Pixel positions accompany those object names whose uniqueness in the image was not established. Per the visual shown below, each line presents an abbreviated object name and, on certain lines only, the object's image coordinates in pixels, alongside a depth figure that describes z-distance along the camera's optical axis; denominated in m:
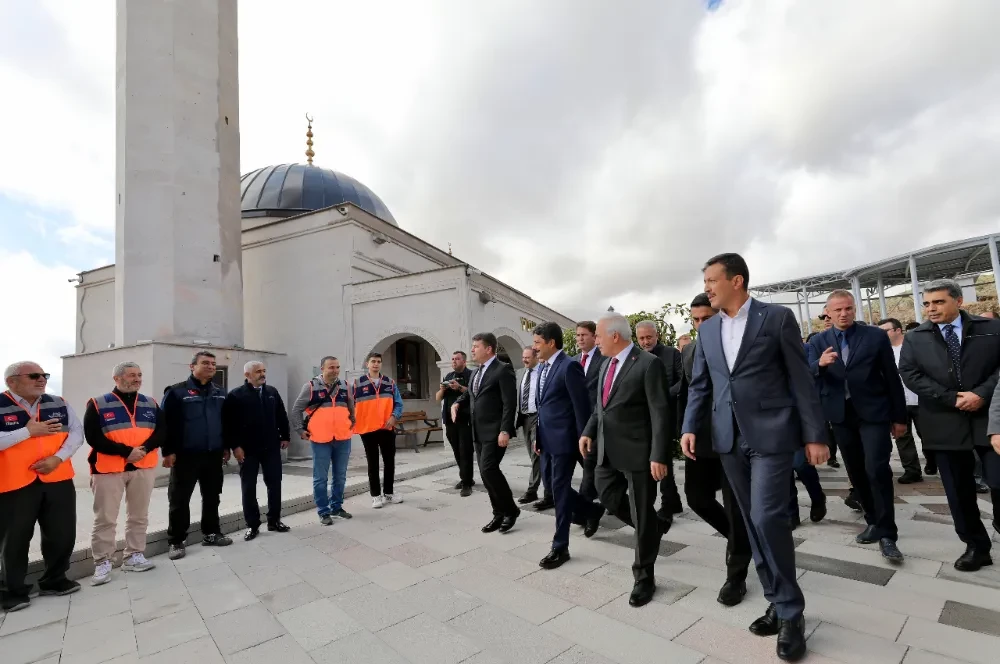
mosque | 13.38
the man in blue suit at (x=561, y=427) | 4.11
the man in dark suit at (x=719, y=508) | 3.21
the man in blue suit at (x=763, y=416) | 2.61
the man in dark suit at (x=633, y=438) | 3.30
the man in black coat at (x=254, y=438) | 5.48
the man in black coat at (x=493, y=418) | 5.00
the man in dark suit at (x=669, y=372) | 4.43
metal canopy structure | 23.48
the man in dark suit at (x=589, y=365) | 4.24
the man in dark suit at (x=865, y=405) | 3.84
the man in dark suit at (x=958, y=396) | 3.46
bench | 14.81
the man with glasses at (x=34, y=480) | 3.83
